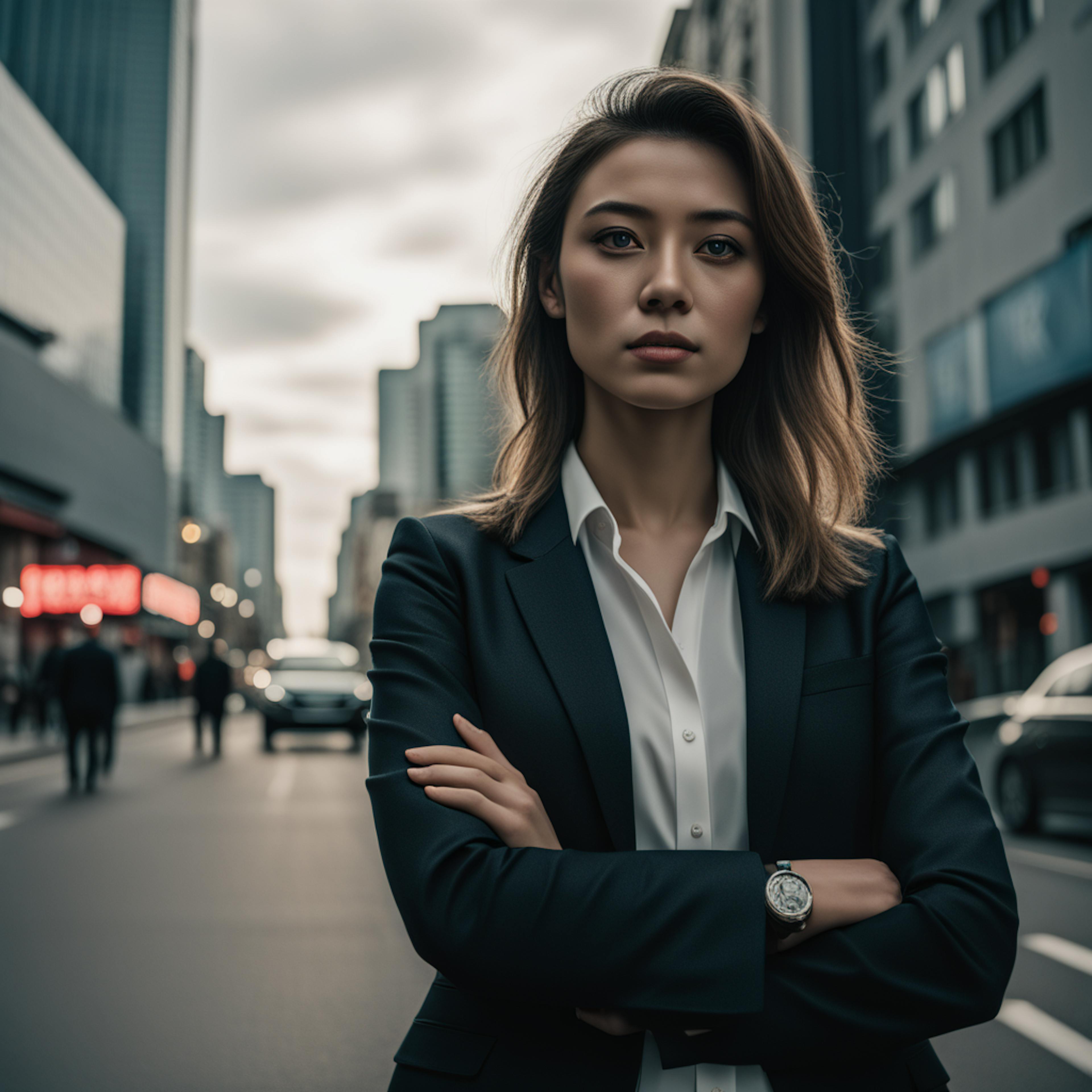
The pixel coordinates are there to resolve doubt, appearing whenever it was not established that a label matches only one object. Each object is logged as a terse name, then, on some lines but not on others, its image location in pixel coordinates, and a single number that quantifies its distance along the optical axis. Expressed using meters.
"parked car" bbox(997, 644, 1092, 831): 10.35
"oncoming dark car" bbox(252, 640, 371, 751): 23.23
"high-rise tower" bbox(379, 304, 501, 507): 169.12
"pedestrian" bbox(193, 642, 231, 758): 22.28
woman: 1.70
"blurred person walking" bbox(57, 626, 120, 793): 15.25
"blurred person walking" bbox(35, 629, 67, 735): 24.62
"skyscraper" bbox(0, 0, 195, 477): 121.31
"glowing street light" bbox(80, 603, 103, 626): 38.19
